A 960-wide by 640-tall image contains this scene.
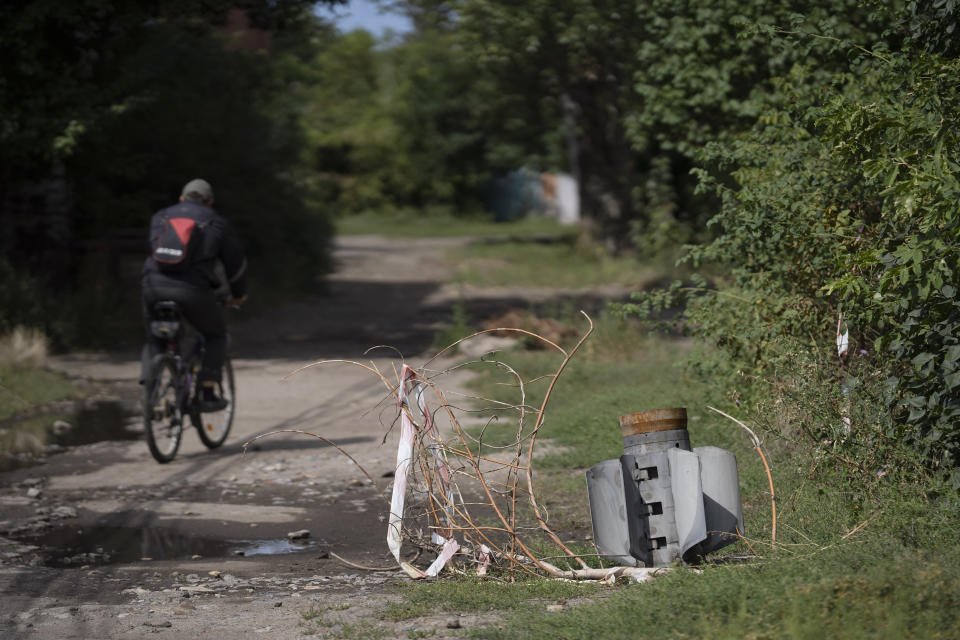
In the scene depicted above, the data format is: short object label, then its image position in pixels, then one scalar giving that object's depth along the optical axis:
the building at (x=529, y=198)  95.31
